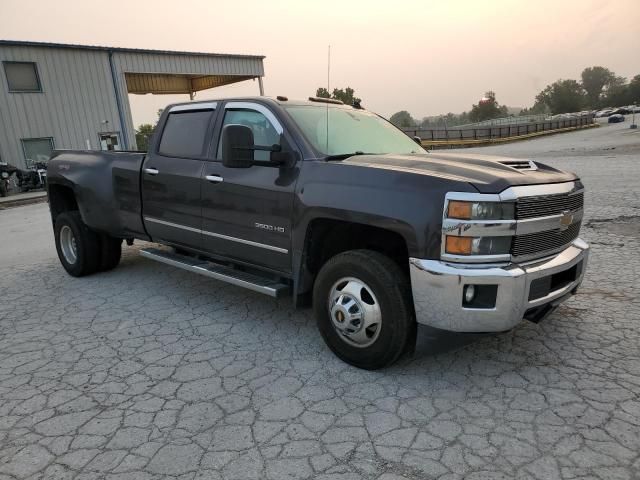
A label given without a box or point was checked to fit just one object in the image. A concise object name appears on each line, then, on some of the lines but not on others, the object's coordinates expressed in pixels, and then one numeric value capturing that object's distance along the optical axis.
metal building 19.27
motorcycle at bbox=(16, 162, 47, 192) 18.48
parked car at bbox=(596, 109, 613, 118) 90.91
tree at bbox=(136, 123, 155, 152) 62.19
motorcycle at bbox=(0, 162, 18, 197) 17.59
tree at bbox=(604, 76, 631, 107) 126.26
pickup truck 2.86
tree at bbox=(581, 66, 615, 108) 152.62
